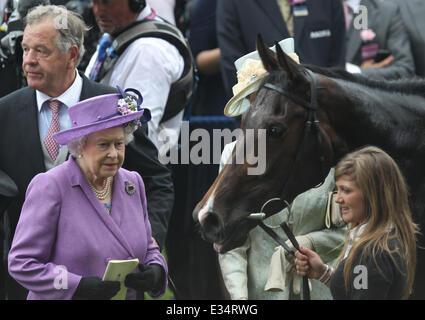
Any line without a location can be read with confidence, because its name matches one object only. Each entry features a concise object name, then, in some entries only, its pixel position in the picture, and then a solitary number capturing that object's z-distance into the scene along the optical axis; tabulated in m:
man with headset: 12.19
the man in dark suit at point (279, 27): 13.44
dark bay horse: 9.09
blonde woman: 8.30
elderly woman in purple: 8.40
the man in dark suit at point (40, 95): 9.80
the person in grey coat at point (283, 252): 10.23
